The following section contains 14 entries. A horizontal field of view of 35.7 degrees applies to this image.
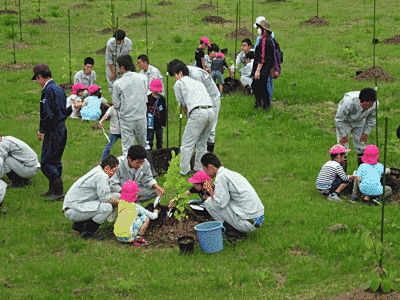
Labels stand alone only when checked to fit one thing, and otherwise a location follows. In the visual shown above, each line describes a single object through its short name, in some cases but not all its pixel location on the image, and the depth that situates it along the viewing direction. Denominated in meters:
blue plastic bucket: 8.05
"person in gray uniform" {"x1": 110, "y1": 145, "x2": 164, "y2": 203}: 9.03
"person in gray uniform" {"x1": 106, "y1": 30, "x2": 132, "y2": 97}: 14.23
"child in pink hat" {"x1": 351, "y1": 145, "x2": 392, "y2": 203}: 9.90
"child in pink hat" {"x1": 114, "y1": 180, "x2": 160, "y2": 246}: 8.51
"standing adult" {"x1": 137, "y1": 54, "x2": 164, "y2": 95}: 12.87
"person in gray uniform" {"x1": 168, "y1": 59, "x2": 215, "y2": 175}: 10.95
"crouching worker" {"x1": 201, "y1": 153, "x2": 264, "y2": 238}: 8.45
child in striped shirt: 10.26
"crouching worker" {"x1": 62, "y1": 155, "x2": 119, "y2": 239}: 8.63
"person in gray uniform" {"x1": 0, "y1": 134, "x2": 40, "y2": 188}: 10.94
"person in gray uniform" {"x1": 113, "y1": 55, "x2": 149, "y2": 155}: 10.69
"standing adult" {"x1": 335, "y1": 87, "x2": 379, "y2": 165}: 10.70
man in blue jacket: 10.30
